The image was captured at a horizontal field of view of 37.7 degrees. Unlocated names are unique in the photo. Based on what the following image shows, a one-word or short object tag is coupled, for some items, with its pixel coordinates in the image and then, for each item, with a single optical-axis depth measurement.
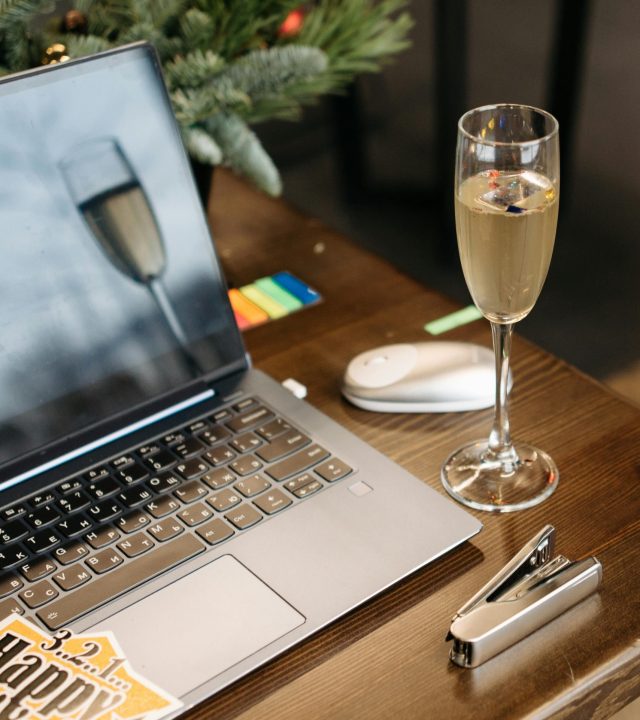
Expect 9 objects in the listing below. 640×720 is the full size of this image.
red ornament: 0.88
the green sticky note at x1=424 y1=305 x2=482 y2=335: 0.82
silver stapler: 0.51
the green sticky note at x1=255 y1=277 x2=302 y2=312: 0.87
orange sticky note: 0.85
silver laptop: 0.55
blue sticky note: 0.88
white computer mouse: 0.71
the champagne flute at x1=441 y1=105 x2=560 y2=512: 0.56
